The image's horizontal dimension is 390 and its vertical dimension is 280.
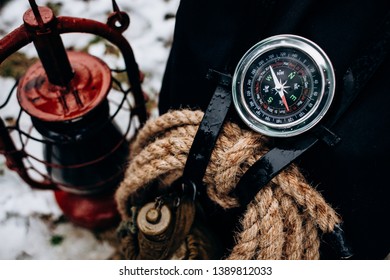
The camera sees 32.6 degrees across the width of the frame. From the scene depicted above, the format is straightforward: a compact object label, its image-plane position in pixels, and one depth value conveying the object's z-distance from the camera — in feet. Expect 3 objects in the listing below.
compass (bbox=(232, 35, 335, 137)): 1.31
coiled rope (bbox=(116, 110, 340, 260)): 1.36
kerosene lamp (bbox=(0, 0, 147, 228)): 1.44
